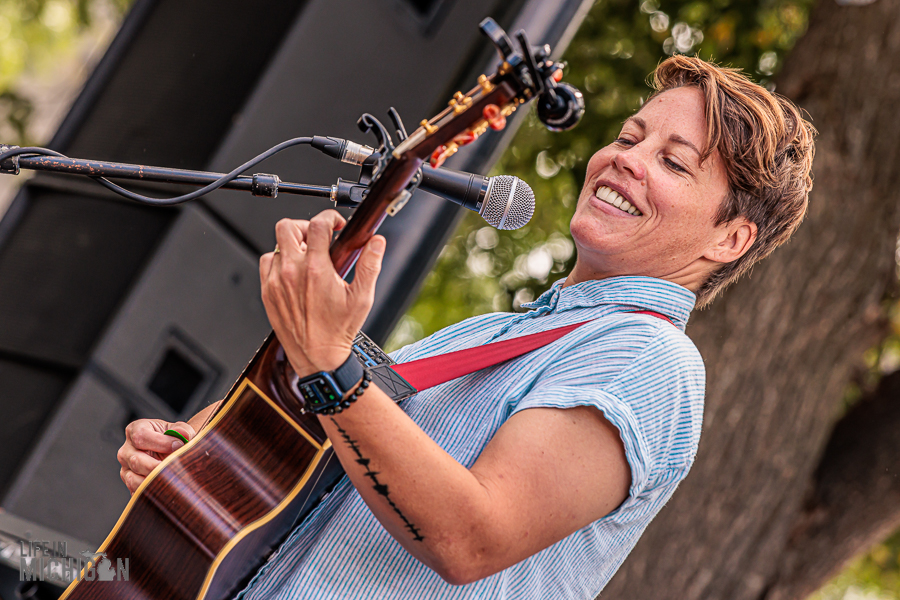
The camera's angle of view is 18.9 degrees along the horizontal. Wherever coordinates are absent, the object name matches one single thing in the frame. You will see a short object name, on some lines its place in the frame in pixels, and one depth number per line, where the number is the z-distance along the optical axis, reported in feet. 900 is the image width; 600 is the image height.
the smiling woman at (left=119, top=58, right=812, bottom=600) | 8.02
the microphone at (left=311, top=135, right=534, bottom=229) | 8.49
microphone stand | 8.53
